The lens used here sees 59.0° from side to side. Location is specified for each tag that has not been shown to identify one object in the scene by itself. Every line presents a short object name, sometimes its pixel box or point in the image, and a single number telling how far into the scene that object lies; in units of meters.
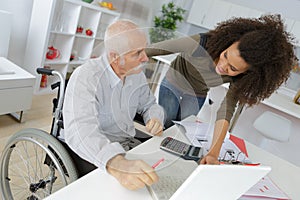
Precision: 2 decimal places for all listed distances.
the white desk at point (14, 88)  1.89
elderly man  0.72
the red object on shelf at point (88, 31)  2.59
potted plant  3.85
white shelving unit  2.49
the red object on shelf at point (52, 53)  2.66
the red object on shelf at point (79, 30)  2.78
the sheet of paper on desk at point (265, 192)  0.91
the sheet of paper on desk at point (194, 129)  1.11
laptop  0.54
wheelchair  0.85
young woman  0.87
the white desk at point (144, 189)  0.66
